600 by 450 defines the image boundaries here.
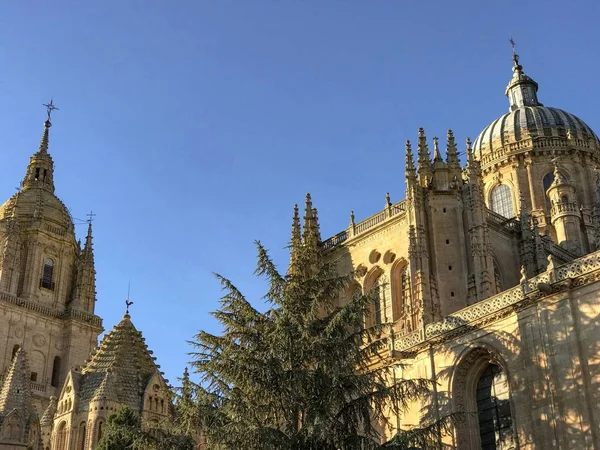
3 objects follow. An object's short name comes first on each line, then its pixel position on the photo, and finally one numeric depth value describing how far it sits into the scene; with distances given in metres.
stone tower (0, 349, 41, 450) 45.19
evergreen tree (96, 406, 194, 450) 25.17
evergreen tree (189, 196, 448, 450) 23.44
